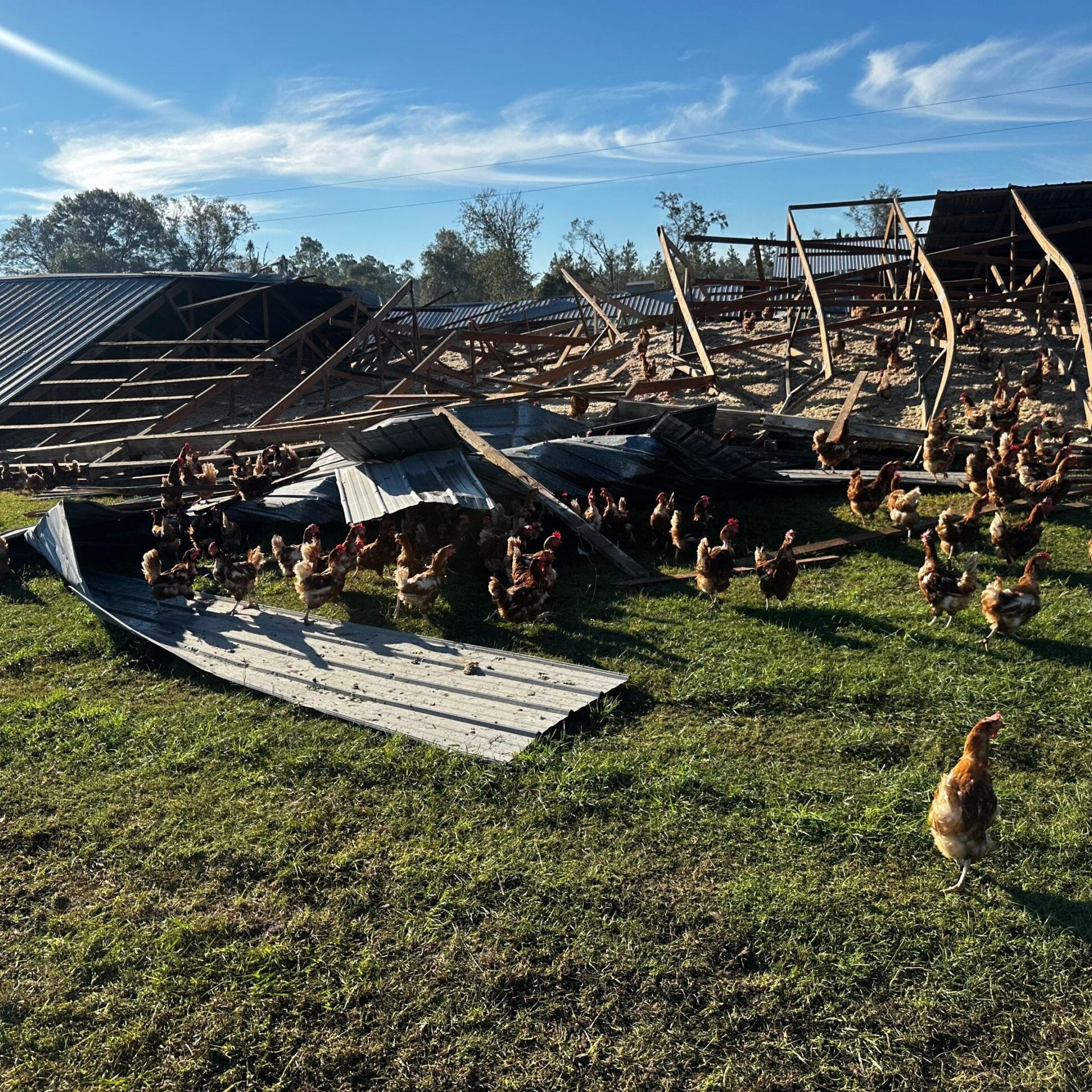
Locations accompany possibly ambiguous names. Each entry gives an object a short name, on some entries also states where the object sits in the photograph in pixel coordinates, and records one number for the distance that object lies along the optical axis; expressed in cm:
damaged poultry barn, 828
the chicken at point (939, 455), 1126
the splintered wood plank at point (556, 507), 959
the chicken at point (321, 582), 888
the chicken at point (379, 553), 1010
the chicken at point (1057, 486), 974
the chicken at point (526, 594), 830
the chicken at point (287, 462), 1347
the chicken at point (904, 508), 967
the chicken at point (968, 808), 449
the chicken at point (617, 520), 1037
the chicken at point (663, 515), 1045
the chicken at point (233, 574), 927
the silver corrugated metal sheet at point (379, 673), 656
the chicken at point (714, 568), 824
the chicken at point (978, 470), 1026
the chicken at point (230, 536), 1148
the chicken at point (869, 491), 1028
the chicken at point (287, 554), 1001
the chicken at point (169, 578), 951
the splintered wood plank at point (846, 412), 1187
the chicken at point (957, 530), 888
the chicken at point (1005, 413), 1209
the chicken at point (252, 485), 1248
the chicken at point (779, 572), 816
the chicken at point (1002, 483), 980
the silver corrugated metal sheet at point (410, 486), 953
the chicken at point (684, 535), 998
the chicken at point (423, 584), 875
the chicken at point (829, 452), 1183
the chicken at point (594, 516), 1036
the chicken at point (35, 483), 1595
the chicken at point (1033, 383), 1401
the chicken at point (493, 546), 972
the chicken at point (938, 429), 1136
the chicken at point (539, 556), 847
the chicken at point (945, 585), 744
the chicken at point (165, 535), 1137
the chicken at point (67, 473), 1648
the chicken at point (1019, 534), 855
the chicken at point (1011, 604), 702
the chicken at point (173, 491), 1224
